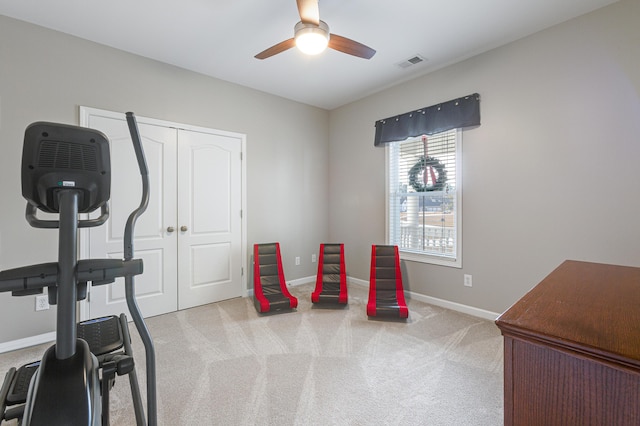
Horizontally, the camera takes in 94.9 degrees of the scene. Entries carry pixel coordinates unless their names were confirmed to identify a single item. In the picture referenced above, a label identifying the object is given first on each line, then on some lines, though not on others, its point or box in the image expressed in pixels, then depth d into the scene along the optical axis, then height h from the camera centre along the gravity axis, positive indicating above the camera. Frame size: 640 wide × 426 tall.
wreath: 3.49 +0.47
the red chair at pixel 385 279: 3.27 -0.80
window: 3.37 +0.19
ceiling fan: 2.03 +1.35
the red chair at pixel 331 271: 3.69 -0.77
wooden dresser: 0.69 -0.39
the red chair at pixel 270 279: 3.32 -0.83
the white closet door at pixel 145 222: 2.92 -0.09
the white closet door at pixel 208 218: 3.43 -0.05
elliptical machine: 0.84 -0.17
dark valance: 3.12 +1.09
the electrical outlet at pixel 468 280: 3.20 -0.75
